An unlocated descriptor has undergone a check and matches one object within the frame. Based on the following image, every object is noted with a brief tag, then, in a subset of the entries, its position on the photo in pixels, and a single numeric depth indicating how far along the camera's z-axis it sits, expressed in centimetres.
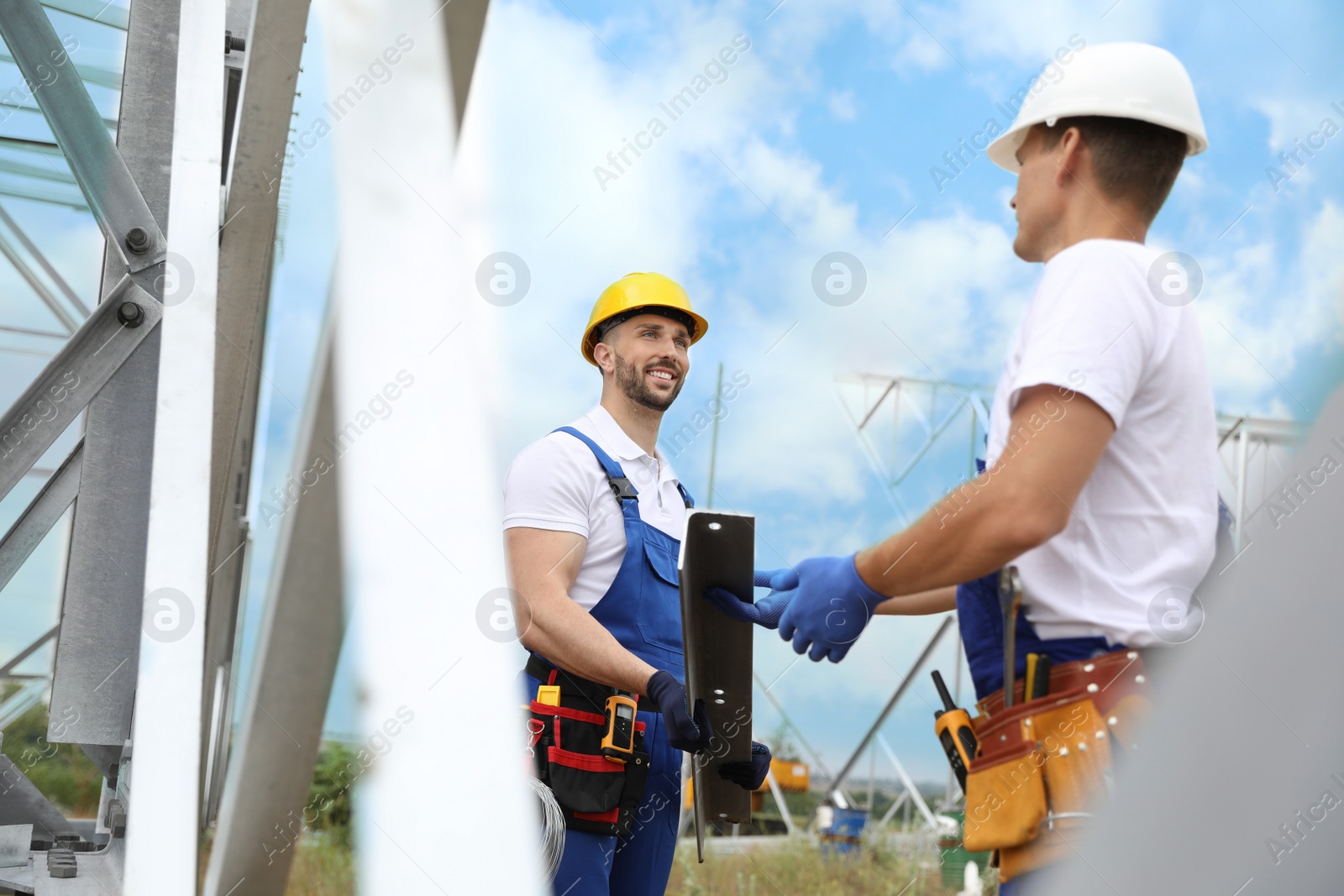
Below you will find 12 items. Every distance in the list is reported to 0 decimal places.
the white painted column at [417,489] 84
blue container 1013
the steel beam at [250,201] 264
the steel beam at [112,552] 273
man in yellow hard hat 256
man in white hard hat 144
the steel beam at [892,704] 986
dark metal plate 217
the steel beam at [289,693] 132
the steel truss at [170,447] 154
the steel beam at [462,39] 109
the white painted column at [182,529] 161
